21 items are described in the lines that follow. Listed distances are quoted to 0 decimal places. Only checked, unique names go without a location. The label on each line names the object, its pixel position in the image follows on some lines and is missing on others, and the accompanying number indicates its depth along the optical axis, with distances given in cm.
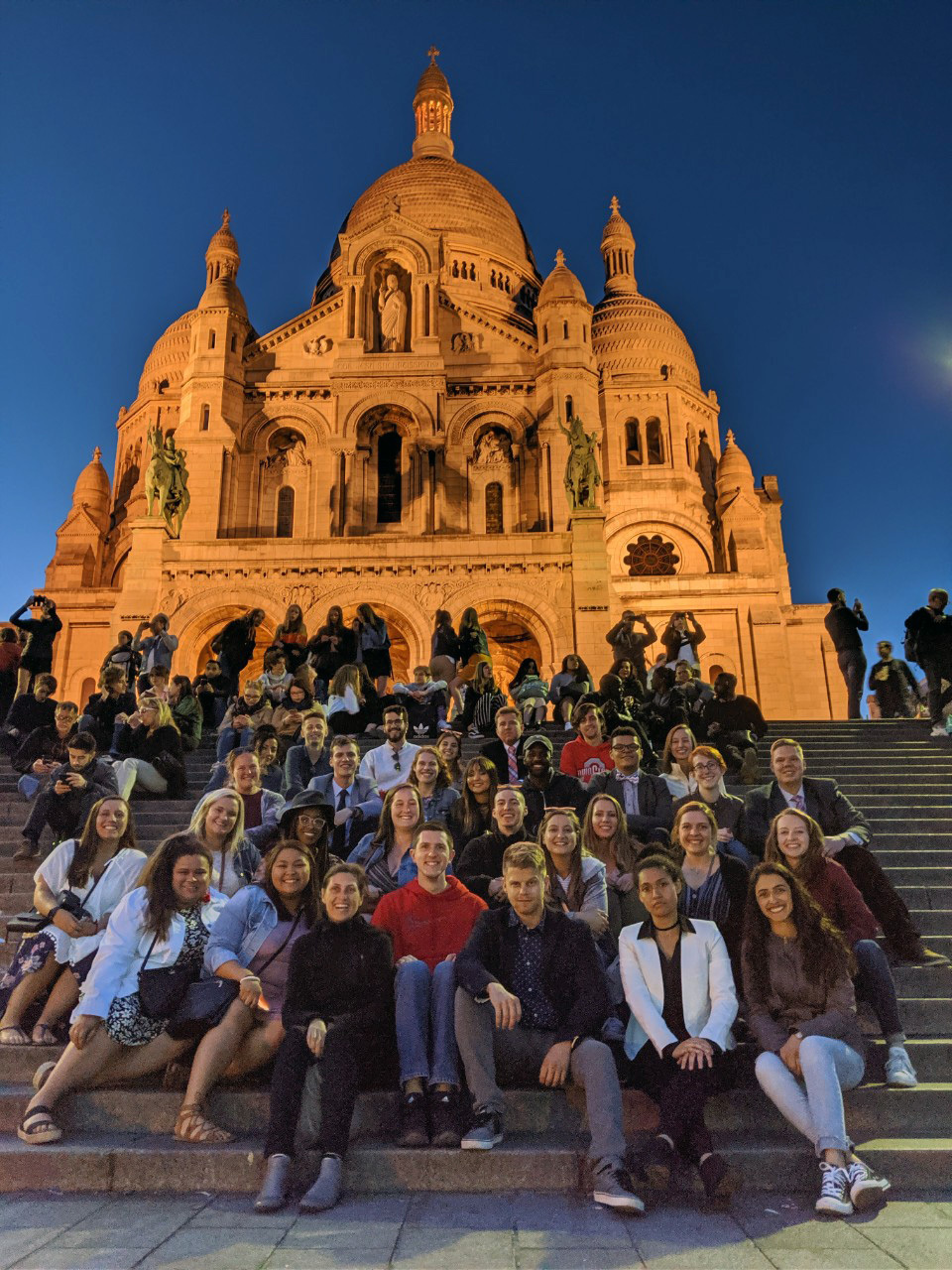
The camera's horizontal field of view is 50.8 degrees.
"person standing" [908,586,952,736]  1295
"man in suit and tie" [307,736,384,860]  741
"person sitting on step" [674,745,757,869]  691
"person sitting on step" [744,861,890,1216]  433
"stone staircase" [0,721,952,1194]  451
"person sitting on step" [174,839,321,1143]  483
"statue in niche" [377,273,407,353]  2905
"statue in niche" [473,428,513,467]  2848
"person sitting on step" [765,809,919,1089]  523
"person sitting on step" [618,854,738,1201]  446
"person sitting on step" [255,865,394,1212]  437
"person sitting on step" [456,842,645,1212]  462
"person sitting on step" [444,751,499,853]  687
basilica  2386
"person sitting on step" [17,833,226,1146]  485
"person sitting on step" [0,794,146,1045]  559
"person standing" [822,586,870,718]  1420
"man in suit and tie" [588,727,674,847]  755
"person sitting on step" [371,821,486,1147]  471
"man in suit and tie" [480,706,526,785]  886
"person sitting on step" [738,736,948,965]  623
